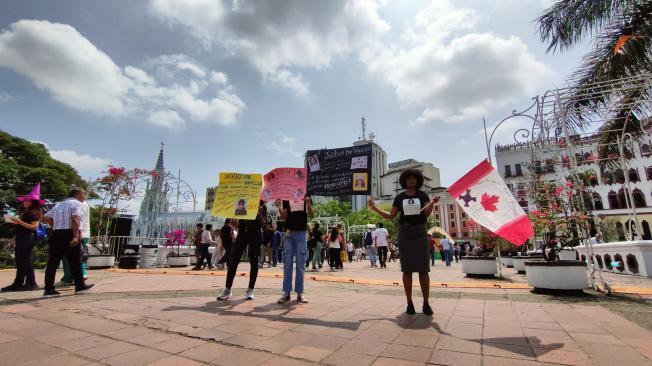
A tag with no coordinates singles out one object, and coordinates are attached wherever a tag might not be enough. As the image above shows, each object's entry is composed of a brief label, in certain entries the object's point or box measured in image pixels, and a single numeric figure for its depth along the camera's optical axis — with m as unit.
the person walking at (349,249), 22.51
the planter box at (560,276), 5.27
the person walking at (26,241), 5.82
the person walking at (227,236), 10.77
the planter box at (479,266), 8.66
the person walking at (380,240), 13.63
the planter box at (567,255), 10.07
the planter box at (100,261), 11.24
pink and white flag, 4.28
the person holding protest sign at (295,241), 4.86
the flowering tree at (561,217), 6.40
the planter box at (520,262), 9.50
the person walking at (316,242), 12.33
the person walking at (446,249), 17.88
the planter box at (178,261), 13.08
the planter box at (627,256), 7.95
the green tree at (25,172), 24.94
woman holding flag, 4.02
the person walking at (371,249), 15.23
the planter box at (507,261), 12.10
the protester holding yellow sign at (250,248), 4.96
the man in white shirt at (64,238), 5.23
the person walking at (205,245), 11.45
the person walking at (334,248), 12.42
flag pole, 8.90
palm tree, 7.56
